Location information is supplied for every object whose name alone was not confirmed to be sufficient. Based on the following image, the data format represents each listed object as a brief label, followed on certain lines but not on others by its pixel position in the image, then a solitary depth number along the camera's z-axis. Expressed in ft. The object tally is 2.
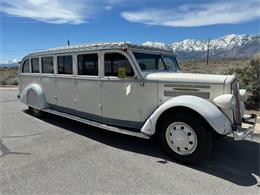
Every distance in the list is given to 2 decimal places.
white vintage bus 10.17
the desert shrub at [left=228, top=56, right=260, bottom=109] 20.41
